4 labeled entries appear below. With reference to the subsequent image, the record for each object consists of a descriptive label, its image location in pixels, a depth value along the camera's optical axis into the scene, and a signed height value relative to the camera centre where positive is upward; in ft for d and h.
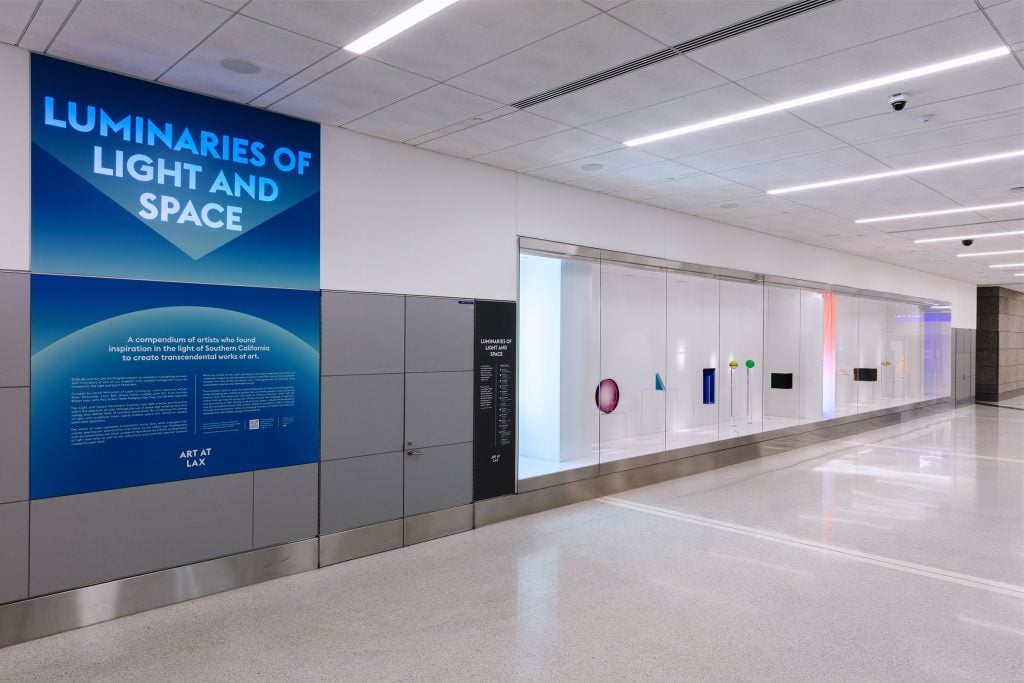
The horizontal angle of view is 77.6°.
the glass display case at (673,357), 29.40 -0.72
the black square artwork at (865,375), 52.90 -2.45
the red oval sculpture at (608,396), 31.40 -2.60
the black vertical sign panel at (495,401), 23.02 -2.11
